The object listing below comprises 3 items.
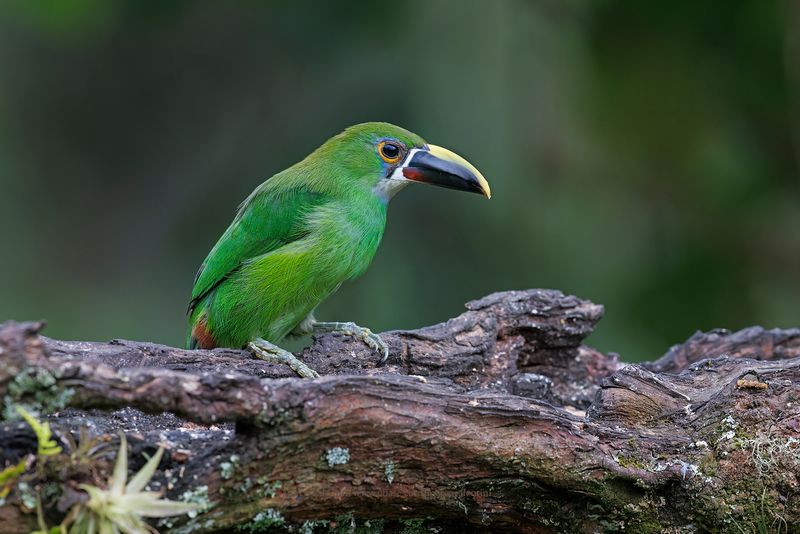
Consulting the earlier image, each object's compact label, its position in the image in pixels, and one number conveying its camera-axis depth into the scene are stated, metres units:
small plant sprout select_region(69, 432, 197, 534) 3.99
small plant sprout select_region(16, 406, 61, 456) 4.04
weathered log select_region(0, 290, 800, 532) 4.25
